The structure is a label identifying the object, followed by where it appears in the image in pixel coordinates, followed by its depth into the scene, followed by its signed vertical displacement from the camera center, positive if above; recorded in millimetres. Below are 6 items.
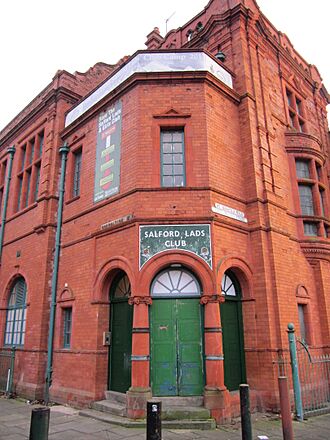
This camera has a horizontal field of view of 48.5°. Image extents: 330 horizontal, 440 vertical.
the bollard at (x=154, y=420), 4227 -854
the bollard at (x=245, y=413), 5109 -944
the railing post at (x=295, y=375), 8195 -716
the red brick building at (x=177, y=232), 8688 +2972
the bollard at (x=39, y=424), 3943 -819
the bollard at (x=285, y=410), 5785 -1051
